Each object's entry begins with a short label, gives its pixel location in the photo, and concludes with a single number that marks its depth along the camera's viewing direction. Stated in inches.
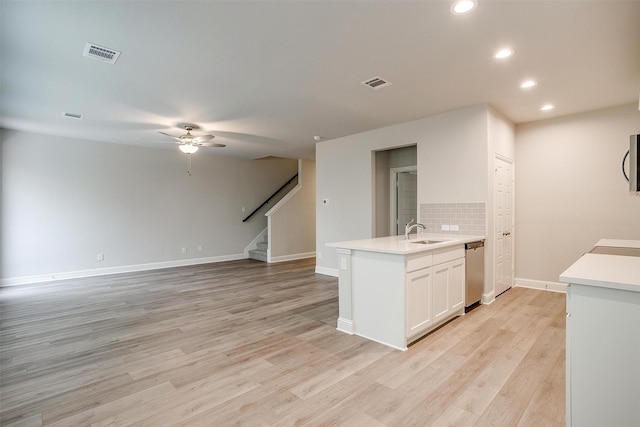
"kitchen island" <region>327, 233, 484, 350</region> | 113.0
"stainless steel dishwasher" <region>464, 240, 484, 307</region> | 150.6
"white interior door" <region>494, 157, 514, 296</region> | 177.5
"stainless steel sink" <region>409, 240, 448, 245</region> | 145.0
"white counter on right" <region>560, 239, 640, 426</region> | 53.6
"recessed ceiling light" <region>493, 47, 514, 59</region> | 108.7
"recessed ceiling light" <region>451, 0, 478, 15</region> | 82.7
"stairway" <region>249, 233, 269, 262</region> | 324.8
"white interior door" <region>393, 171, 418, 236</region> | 239.6
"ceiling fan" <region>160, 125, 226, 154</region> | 198.9
